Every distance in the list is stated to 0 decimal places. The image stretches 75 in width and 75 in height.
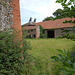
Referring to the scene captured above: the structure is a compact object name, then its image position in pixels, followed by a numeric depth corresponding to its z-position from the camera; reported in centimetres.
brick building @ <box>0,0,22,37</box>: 328
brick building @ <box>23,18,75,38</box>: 1823
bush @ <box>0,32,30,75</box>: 281
